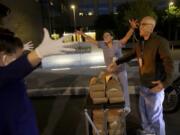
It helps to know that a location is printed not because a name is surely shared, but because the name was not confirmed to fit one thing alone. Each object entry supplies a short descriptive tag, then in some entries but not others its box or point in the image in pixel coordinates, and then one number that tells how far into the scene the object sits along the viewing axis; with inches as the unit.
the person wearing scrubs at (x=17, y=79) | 37.6
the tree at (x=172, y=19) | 663.8
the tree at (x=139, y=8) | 595.0
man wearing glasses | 75.5
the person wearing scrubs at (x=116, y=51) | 109.6
